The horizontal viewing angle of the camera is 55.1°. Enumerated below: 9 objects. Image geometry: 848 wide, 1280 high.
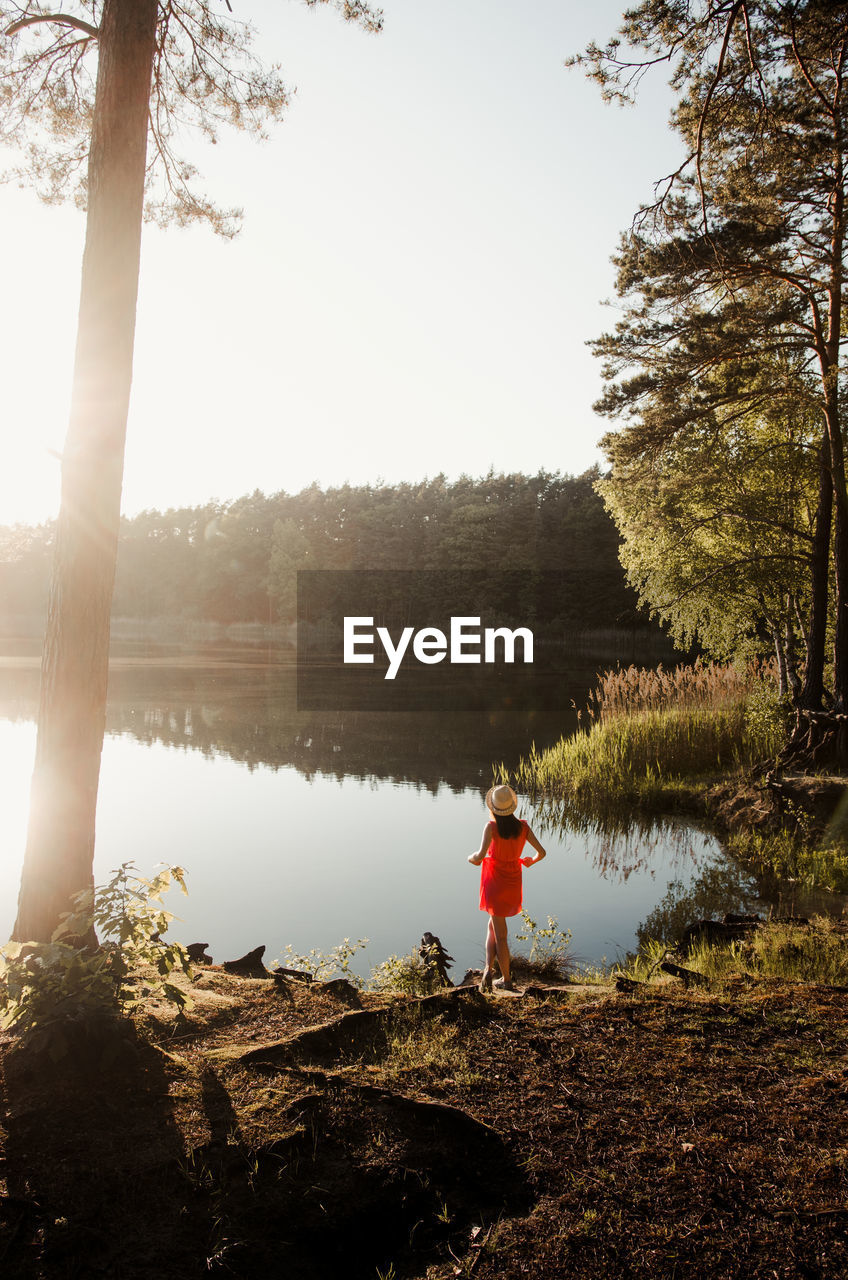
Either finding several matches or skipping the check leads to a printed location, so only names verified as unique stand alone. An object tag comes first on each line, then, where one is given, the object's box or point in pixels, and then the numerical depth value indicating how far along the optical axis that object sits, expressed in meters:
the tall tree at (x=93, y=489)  4.04
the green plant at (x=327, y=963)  5.94
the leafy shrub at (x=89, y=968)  3.19
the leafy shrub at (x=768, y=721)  13.19
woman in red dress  5.41
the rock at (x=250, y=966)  5.32
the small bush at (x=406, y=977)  5.38
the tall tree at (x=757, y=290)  9.16
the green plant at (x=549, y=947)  6.31
